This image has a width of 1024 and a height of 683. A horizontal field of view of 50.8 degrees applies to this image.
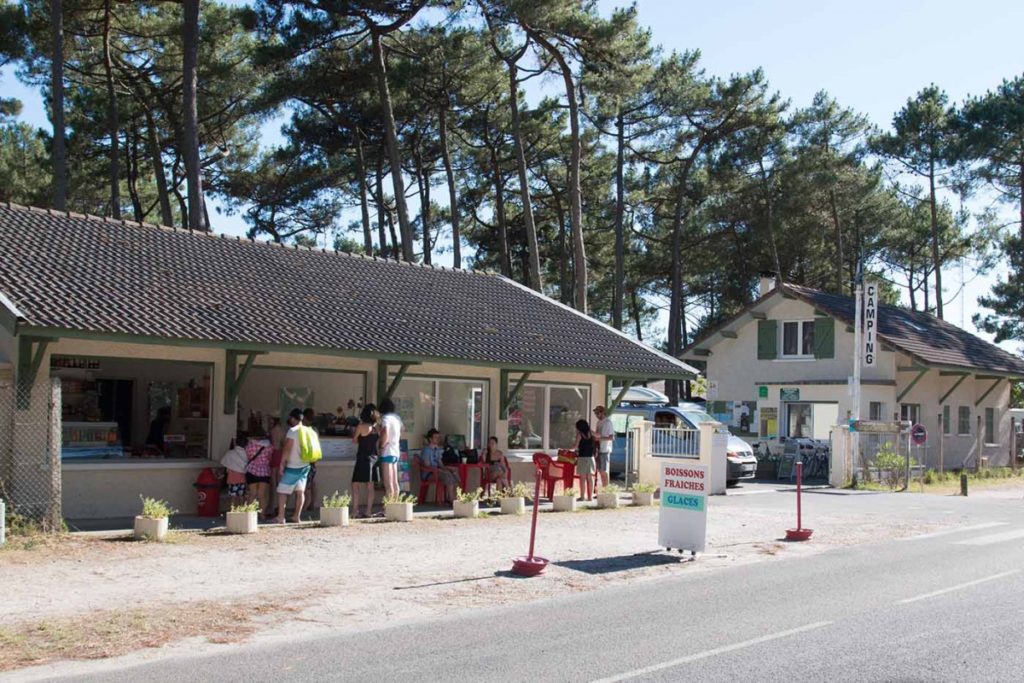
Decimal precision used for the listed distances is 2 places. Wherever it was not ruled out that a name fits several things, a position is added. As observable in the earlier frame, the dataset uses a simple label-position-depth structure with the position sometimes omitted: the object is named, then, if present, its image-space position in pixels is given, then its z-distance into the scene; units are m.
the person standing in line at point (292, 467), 14.73
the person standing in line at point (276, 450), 15.77
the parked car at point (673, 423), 25.41
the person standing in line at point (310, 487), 16.86
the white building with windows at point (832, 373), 31.56
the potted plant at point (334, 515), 15.03
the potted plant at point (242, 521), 13.99
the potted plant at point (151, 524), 13.09
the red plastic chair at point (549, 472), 18.92
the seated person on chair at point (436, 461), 18.23
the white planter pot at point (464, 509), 16.75
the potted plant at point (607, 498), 18.62
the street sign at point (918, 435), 24.55
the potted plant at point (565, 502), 18.00
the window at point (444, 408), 18.95
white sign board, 13.09
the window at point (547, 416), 20.72
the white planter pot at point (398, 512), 15.88
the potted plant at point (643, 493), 19.59
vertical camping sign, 28.50
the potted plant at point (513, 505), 17.44
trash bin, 15.58
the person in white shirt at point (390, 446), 15.78
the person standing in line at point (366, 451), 15.68
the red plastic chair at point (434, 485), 18.39
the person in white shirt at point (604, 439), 19.98
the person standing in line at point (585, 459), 18.95
